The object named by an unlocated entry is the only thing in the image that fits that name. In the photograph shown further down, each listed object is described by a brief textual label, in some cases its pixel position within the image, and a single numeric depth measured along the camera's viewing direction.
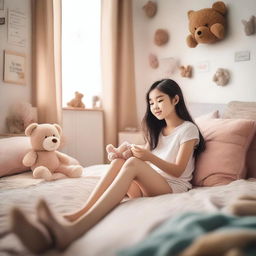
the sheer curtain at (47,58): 2.80
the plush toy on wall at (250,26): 2.63
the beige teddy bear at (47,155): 2.04
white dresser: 3.02
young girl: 0.95
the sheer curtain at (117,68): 3.19
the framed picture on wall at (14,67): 2.74
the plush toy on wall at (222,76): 2.80
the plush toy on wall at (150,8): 3.22
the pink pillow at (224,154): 1.78
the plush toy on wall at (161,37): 3.16
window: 3.23
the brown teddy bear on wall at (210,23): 2.71
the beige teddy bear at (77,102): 3.09
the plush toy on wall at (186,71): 3.03
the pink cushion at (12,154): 2.00
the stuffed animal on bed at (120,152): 1.61
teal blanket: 0.75
